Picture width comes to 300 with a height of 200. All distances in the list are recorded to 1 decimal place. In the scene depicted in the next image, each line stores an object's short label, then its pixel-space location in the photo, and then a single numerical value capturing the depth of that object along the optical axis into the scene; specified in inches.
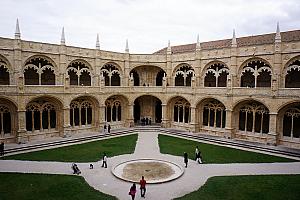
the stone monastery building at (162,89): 1034.1
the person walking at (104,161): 789.9
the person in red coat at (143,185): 589.2
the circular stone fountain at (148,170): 697.6
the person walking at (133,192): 560.7
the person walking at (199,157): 839.7
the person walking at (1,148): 887.5
